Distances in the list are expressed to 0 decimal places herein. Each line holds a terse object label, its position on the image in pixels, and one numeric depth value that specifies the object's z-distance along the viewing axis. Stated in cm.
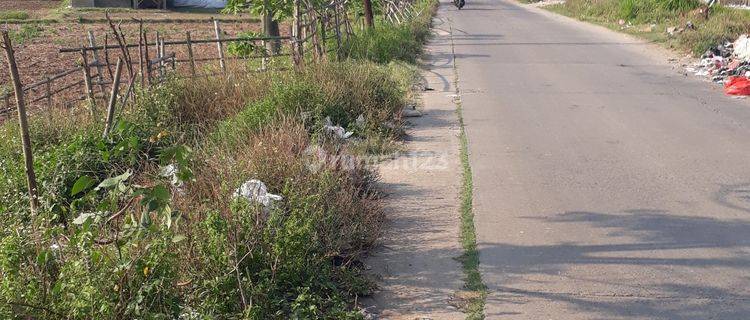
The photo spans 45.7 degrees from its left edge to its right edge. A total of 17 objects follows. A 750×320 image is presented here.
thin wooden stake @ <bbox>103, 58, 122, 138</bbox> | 707
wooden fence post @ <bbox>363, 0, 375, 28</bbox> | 2117
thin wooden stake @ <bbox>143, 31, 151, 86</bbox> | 989
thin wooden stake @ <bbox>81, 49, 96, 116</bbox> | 927
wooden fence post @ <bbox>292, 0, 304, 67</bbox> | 1201
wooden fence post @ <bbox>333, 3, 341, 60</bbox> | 1584
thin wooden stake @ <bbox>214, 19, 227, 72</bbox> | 1108
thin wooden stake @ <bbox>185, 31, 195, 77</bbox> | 1074
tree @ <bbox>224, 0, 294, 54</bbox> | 1716
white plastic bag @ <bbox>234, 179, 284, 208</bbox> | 557
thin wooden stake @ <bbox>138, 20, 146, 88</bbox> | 819
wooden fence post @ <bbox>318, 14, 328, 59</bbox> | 1497
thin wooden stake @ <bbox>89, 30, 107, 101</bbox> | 1101
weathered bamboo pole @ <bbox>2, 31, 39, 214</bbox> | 539
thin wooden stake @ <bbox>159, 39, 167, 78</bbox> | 1062
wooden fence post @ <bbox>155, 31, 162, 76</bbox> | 1096
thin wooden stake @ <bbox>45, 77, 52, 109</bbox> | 1000
